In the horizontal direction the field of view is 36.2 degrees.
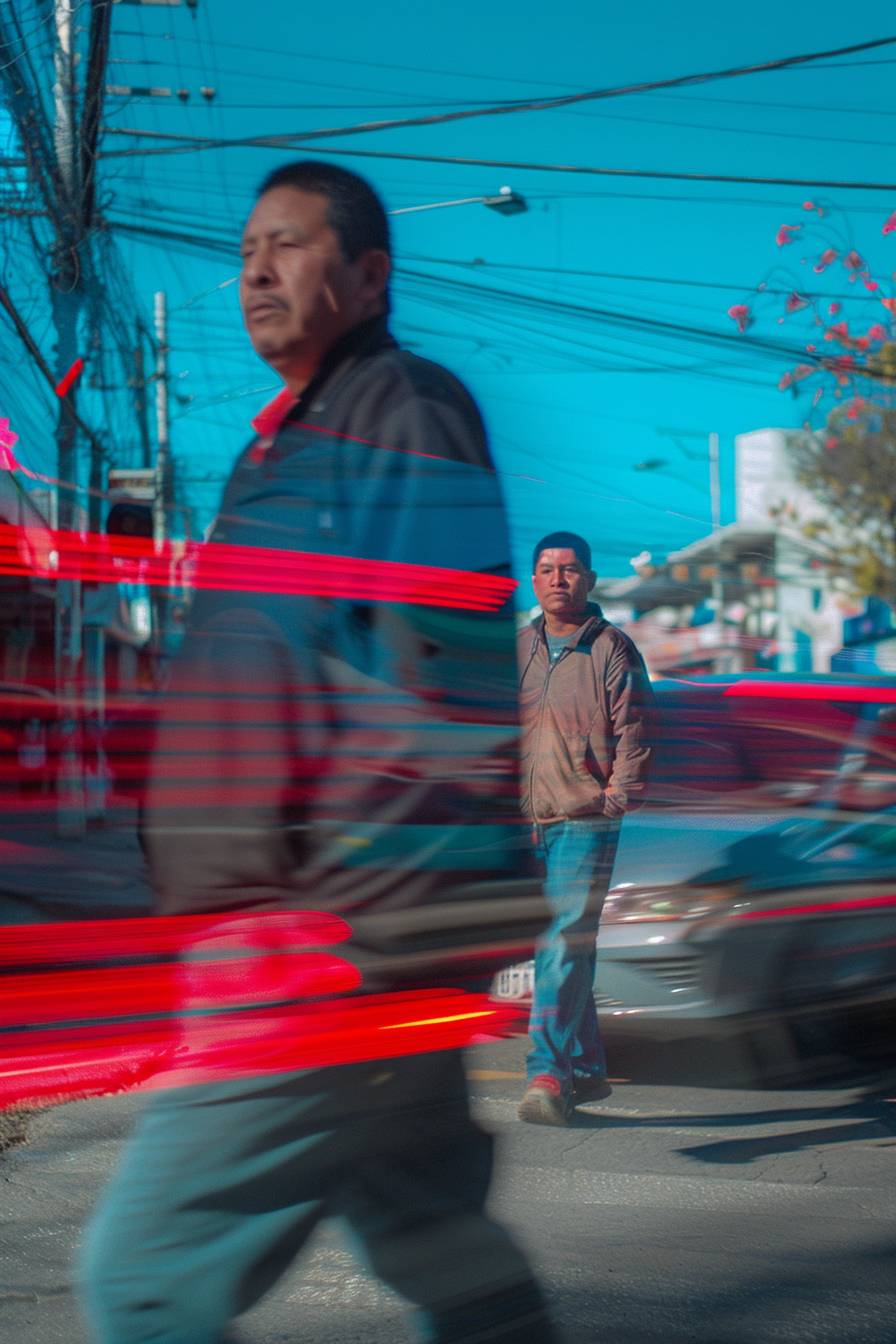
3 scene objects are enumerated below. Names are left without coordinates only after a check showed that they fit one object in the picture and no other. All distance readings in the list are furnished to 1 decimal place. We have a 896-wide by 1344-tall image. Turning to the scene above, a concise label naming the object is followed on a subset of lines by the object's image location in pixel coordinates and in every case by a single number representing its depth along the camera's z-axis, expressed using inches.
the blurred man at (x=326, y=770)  57.7
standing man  152.4
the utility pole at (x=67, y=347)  285.3
